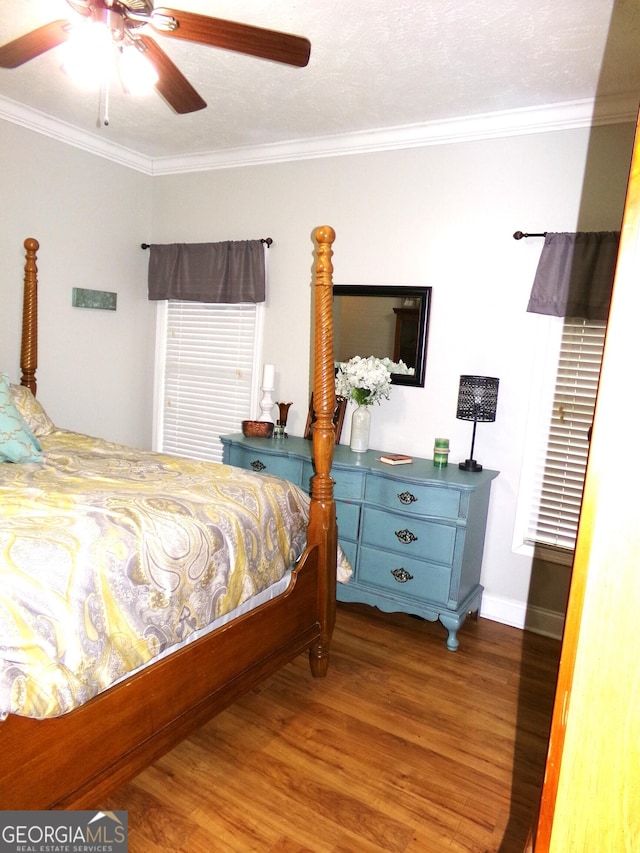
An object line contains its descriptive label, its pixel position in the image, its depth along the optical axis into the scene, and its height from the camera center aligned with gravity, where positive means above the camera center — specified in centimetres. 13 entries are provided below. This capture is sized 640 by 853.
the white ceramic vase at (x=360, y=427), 330 -37
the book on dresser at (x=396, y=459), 310 -50
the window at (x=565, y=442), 295 -32
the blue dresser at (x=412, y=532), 282 -83
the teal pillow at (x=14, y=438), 250 -45
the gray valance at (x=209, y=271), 379 +53
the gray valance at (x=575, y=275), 274 +50
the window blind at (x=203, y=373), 400 -16
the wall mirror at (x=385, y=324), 333 +24
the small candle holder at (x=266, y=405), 373 -32
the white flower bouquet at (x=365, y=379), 315 -9
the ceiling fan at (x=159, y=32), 168 +96
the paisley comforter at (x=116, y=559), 137 -62
